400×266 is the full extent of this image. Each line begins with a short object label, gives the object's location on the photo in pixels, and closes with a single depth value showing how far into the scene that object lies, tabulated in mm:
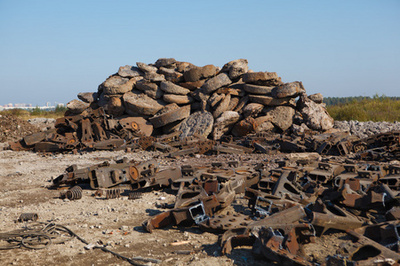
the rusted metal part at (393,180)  5461
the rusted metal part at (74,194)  6281
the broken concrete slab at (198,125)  14599
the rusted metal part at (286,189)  5193
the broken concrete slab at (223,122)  14764
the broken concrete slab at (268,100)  15426
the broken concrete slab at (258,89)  15555
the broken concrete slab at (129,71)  17858
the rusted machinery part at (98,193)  6500
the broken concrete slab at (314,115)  15030
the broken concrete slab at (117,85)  16844
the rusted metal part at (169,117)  15297
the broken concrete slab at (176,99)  16391
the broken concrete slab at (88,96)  18000
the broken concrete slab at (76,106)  16872
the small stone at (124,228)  4620
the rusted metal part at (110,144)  12250
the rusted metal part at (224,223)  4211
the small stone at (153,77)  16984
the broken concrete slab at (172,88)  16516
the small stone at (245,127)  14312
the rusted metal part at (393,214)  3990
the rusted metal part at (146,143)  12477
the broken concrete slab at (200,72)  16719
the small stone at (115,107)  16406
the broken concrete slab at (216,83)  15938
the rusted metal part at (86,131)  13254
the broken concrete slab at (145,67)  17875
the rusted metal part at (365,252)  2889
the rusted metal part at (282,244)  3173
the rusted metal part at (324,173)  5988
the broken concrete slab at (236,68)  16531
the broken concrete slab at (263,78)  15641
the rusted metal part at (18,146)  13125
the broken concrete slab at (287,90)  15086
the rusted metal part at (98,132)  13359
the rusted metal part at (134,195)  6207
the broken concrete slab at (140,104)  16094
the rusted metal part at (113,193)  6359
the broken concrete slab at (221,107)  15375
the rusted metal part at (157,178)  6527
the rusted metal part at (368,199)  4559
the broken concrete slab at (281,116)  15227
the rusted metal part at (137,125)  14375
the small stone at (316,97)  16531
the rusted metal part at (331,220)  3920
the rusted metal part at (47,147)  12453
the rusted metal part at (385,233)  3439
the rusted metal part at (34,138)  13031
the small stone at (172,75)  17266
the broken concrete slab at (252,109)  15114
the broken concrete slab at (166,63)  18344
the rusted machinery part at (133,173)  6851
